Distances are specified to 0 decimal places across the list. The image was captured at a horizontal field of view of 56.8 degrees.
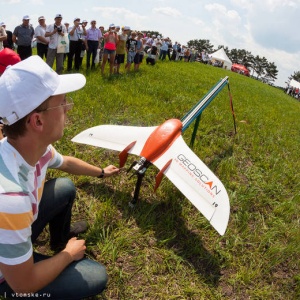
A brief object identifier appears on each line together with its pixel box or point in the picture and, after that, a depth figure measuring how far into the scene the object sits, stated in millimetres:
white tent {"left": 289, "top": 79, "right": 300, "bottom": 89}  42531
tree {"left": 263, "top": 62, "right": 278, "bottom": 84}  122319
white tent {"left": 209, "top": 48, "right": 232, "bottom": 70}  48719
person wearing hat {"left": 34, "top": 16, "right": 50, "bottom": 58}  9312
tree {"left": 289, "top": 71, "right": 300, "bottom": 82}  108100
